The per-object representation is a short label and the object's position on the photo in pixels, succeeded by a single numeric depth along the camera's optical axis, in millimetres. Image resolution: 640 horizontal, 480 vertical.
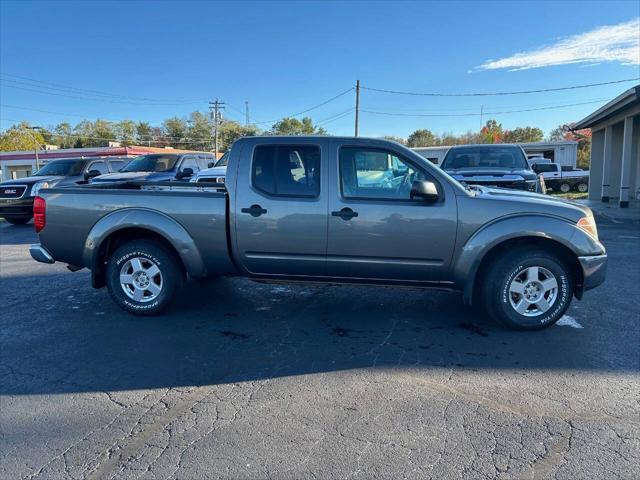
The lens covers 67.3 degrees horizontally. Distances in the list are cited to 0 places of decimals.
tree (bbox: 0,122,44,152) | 74812
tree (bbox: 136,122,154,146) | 88238
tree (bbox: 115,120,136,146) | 85069
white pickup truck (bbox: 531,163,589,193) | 31000
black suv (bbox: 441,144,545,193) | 9289
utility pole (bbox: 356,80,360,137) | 45291
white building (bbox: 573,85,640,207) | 18078
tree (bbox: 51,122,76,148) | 82688
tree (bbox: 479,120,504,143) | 67688
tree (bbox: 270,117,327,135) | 70312
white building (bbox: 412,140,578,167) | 36969
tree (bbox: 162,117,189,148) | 87125
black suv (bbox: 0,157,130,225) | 13164
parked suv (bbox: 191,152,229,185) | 10750
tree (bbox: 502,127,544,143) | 67000
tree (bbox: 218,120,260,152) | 73444
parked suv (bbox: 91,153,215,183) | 12992
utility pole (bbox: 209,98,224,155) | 60738
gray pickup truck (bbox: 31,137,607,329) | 4574
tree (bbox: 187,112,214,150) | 86125
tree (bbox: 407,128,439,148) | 79125
